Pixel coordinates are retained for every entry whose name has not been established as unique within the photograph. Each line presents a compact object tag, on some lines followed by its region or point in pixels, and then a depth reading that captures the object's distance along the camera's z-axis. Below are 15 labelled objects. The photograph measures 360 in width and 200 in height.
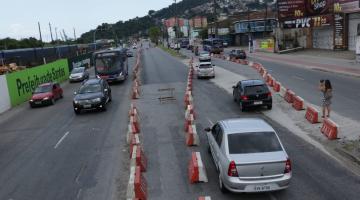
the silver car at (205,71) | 39.78
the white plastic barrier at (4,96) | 30.03
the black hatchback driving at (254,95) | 22.48
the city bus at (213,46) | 82.19
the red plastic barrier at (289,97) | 24.12
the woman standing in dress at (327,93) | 18.64
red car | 30.14
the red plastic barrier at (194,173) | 12.05
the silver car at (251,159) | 10.38
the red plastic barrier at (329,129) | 16.08
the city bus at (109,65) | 40.00
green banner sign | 32.22
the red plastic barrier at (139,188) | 10.77
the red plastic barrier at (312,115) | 19.05
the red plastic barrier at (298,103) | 22.28
